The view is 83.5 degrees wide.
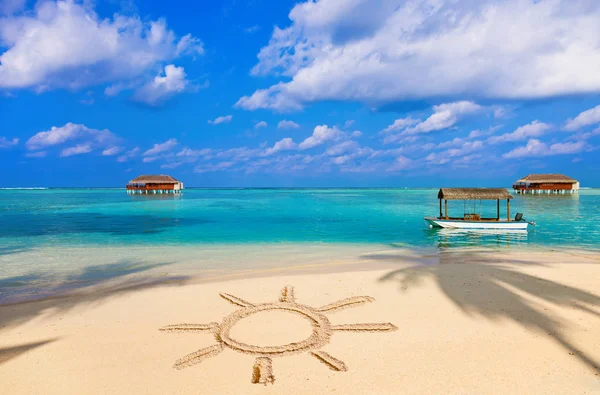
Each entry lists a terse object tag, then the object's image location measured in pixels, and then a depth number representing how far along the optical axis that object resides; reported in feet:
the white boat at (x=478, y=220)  60.39
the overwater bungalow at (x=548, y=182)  199.82
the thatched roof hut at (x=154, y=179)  231.71
